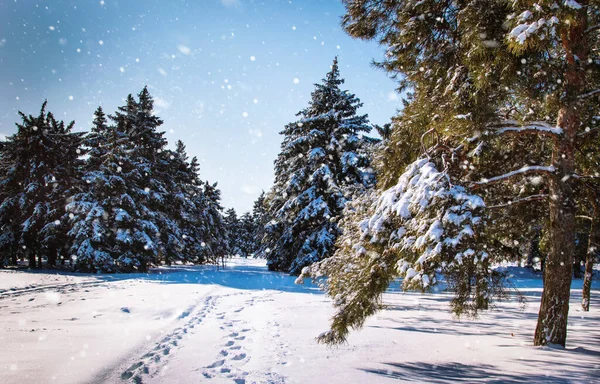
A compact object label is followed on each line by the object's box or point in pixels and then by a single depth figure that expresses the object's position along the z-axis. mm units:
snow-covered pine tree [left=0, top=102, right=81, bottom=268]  22438
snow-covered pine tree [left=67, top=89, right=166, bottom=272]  20438
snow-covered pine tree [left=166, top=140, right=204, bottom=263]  27938
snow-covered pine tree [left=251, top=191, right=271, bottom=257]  58703
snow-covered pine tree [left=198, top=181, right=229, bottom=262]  34875
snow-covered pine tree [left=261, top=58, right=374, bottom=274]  18922
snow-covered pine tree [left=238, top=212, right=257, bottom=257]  73188
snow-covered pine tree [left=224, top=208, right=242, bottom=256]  65131
